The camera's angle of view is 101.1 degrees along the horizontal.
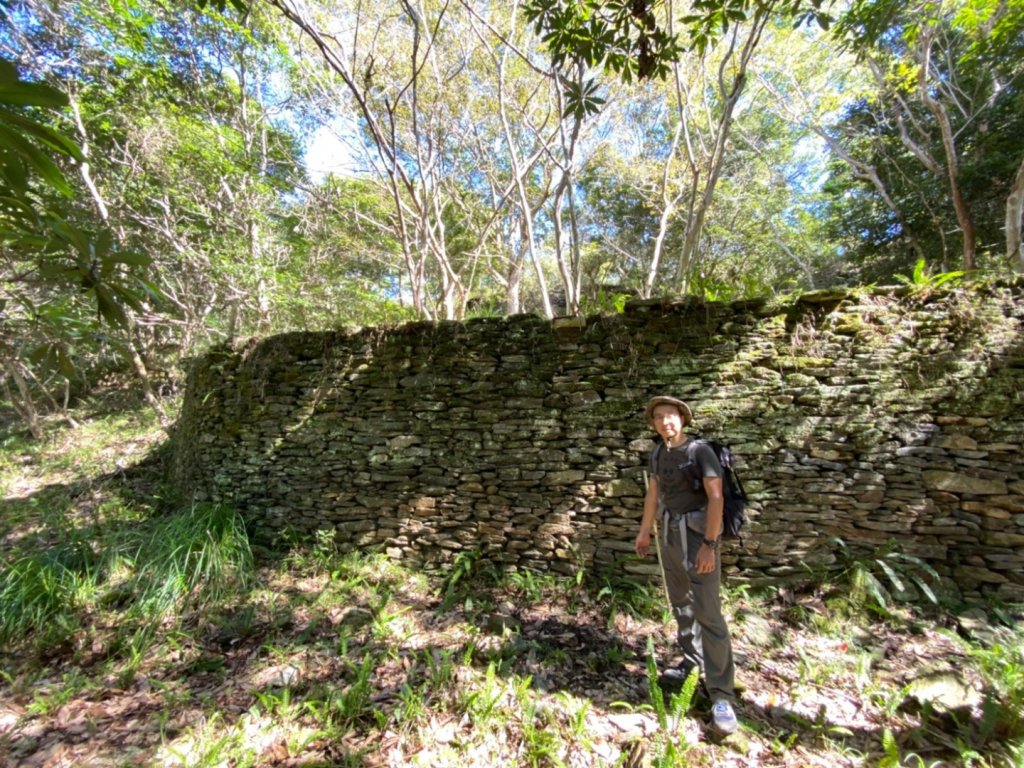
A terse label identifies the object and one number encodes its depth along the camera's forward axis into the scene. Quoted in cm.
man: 227
